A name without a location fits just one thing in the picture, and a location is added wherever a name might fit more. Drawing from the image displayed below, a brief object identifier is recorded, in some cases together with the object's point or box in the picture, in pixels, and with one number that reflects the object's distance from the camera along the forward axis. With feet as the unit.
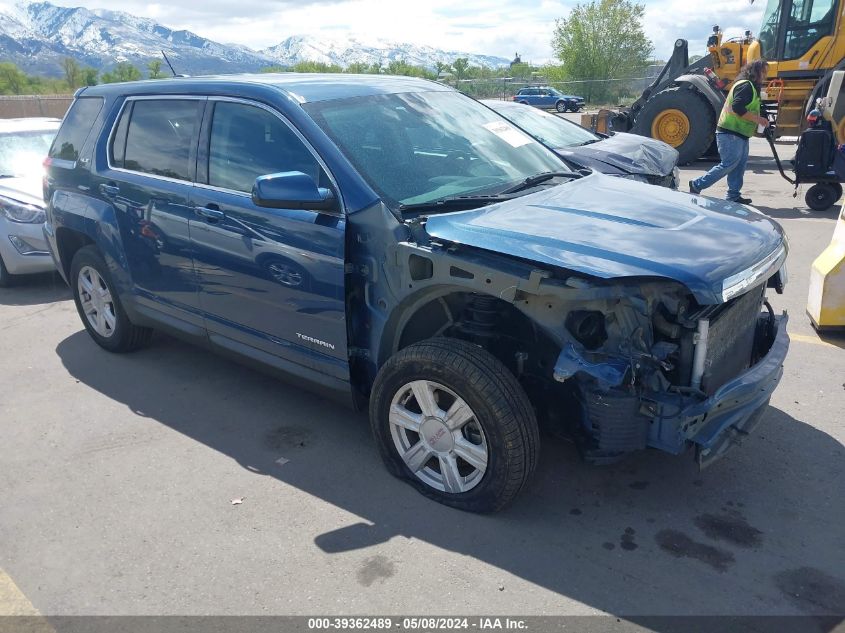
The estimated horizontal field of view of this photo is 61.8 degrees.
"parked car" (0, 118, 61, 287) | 23.67
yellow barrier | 16.69
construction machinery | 44.42
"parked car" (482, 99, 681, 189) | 24.91
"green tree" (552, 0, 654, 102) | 201.57
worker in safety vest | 29.22
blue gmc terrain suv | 9.59
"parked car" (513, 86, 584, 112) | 128.57
